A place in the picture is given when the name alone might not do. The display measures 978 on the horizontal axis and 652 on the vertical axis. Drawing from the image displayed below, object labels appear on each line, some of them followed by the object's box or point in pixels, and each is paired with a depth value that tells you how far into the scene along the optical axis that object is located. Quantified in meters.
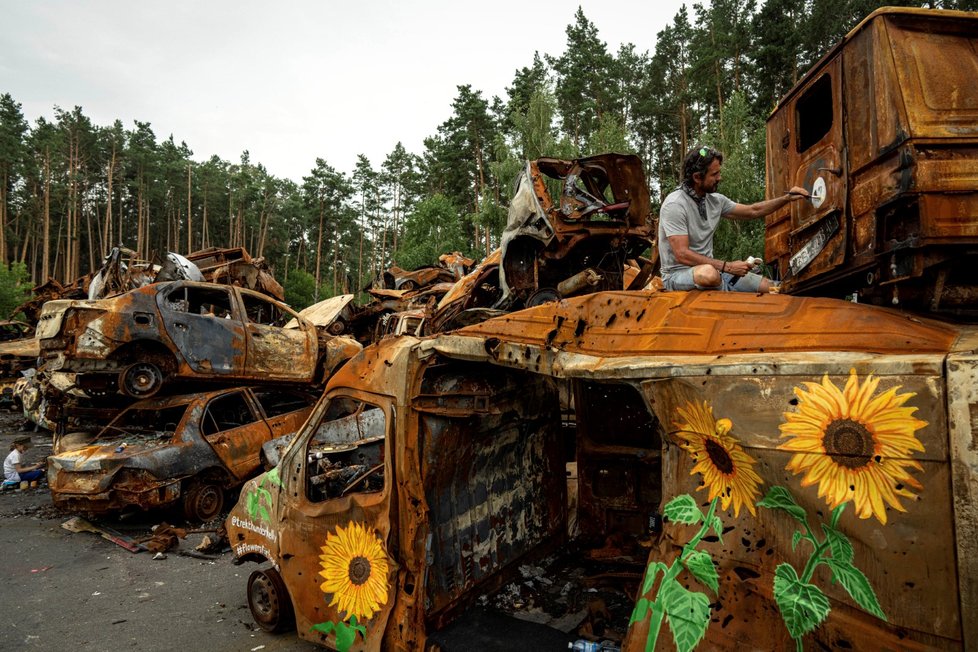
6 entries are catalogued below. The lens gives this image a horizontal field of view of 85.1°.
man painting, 2.99
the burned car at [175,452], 6.36
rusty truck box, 2.11
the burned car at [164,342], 7.38
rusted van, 1.67
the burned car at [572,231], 6.82
